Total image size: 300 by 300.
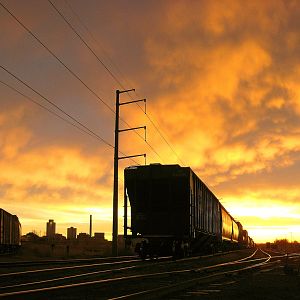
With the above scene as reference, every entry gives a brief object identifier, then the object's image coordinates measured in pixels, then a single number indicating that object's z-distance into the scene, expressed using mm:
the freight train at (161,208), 18577
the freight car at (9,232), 29691
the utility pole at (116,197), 23810
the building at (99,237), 116099
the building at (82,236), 116391
